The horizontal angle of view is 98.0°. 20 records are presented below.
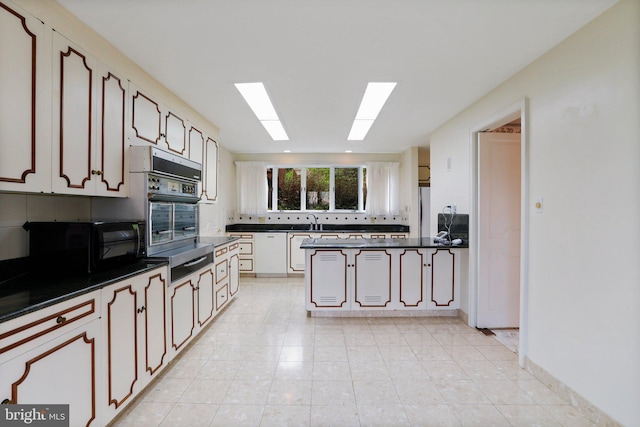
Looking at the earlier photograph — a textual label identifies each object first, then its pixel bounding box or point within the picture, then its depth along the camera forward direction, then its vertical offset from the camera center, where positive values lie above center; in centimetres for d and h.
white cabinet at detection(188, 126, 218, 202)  327 +68
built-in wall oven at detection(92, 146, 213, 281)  219 +6
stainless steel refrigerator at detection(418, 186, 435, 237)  507 +9
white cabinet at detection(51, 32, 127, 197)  160 +56
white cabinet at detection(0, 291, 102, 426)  108 -65
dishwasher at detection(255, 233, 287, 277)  532 -77
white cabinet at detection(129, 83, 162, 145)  224 +81
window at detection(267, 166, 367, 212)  594 +54
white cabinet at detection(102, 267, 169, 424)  155 -79
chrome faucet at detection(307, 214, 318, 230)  575 -20
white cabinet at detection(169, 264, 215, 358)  226 -86
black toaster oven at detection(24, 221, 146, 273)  169 -21
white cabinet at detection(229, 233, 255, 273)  531 -76
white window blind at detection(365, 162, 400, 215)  566 +53
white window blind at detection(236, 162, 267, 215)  571 +54
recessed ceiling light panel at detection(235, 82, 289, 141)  273 +123
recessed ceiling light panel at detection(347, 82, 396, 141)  271 +124
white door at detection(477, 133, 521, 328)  296 -16
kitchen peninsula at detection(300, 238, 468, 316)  333 -77
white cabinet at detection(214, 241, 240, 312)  319 -77
